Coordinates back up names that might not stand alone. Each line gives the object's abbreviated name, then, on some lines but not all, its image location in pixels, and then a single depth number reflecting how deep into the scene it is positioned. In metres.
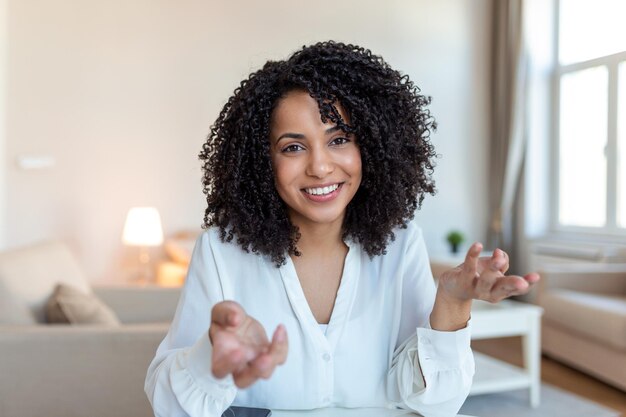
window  4.73
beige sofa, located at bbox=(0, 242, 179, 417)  1.97
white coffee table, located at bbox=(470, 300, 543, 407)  2.98
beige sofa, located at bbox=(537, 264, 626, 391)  3.24
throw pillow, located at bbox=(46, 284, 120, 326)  2.28
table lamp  4.39
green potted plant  5.40
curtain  5.39
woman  1.14
